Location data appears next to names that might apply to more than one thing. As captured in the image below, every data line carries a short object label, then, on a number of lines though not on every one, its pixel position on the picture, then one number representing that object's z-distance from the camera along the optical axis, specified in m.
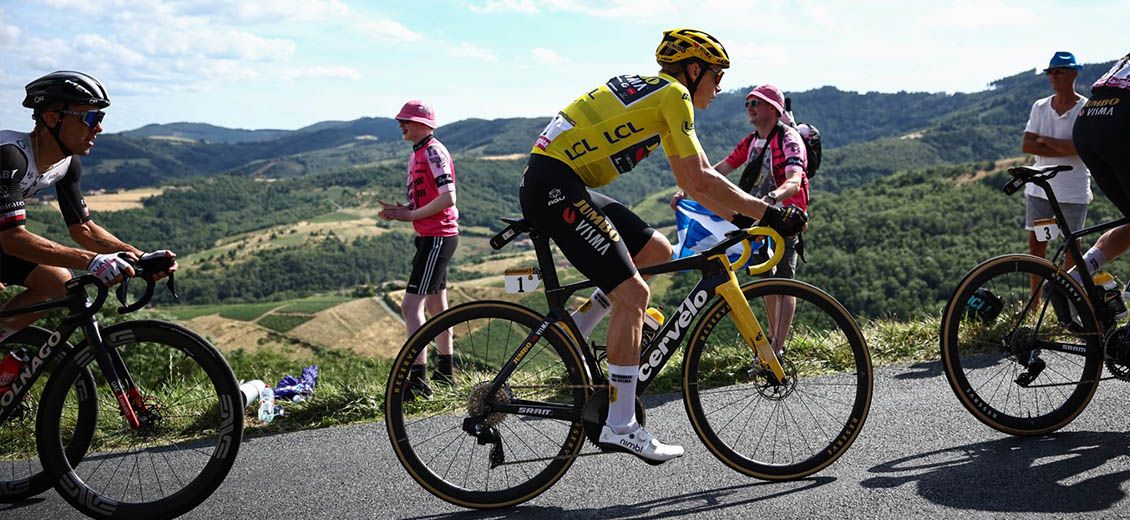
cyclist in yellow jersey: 3.59
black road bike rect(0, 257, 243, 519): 3.65
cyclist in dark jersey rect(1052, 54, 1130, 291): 4.26
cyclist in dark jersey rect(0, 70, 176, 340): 3.62
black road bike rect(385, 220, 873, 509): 3.71
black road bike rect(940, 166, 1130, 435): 4.16
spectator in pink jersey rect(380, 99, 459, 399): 6.38
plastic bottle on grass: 5.30
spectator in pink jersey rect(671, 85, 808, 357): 5.89
